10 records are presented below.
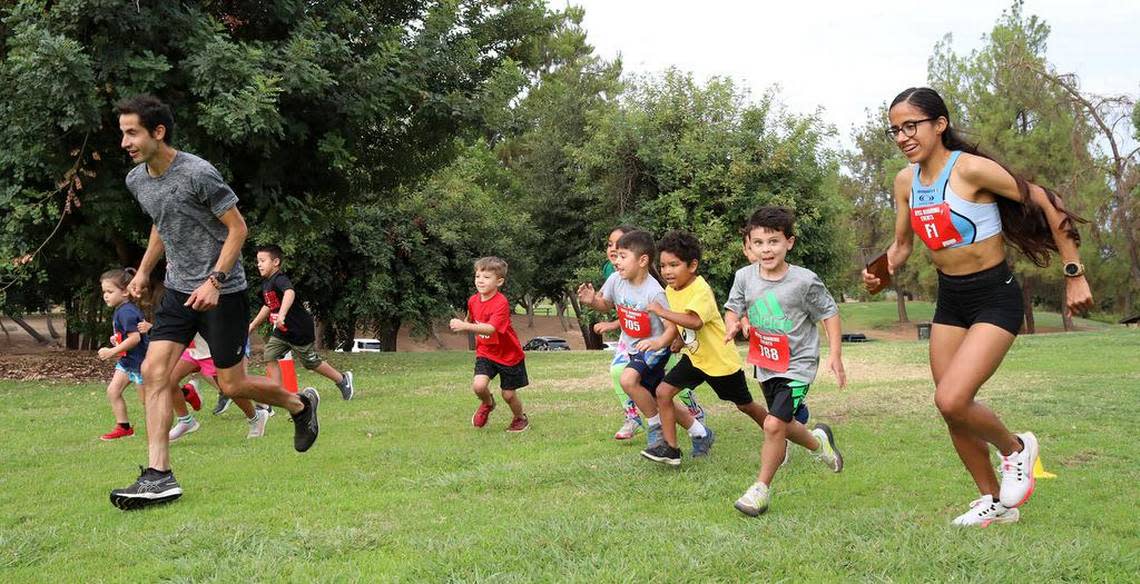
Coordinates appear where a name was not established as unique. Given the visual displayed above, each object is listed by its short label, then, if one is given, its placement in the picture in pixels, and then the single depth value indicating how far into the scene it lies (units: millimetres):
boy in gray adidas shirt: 5512
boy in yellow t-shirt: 6238
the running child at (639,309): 6586
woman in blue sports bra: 4520
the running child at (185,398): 7922
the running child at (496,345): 8078
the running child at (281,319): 9430
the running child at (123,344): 7746
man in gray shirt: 5438
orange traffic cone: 10445
